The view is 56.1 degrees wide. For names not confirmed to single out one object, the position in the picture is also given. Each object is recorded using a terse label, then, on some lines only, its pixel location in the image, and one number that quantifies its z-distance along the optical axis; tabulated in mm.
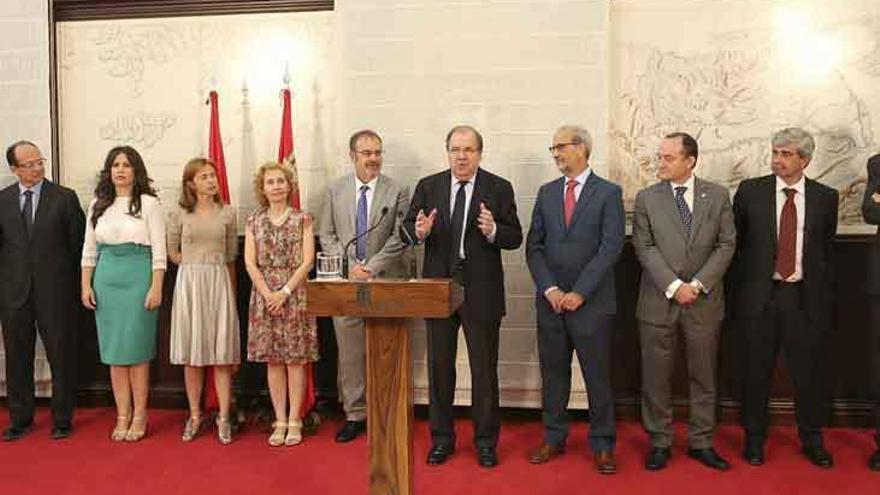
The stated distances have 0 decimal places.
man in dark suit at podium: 4008
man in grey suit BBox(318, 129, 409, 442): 4352
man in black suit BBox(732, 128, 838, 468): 3902
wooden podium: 2562
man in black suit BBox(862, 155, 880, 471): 3859
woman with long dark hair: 4395
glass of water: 2797
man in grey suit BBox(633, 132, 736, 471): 3898
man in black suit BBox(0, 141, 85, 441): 4531
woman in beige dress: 4379
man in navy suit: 3887
